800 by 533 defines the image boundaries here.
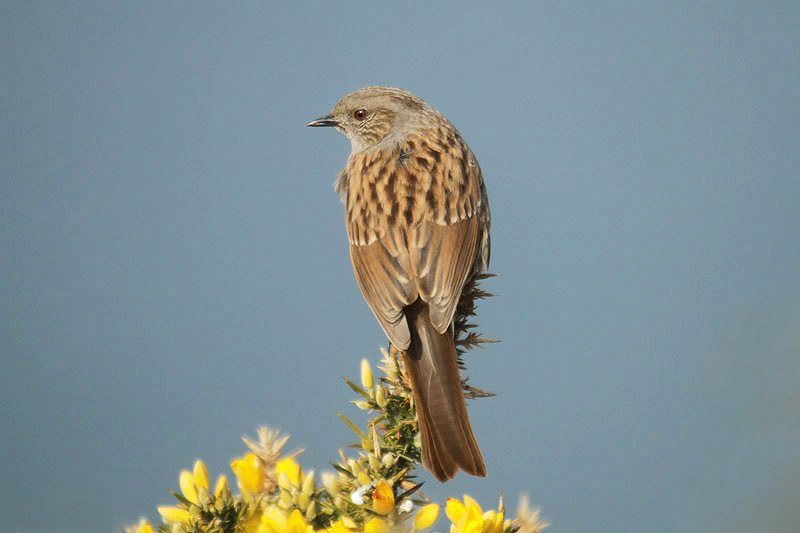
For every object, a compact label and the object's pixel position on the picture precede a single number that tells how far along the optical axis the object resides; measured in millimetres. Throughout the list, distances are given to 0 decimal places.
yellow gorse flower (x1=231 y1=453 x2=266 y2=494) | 3527
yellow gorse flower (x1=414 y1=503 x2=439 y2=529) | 3292
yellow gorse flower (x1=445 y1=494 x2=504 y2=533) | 3138
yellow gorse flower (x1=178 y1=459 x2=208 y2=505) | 3444
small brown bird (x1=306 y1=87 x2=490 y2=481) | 4656
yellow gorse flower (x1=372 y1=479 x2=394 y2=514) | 3369
